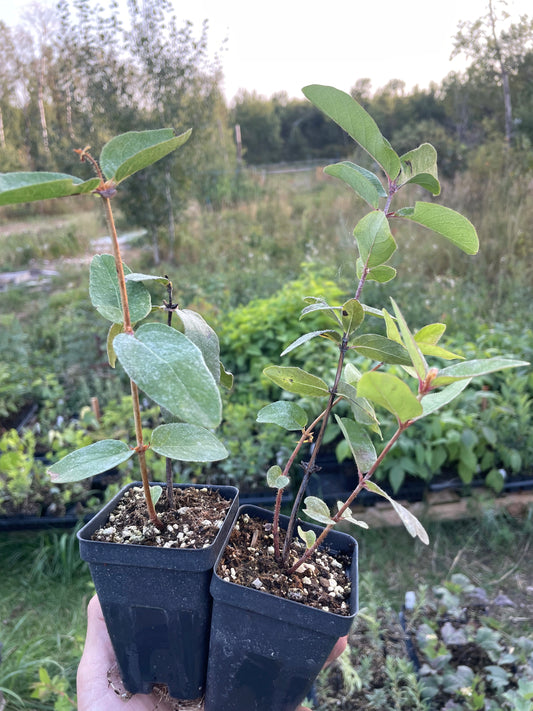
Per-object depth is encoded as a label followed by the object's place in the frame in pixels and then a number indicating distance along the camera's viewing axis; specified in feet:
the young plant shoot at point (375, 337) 0.63
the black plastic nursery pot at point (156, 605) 0.81
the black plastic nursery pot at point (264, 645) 0.78
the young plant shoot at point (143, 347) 0.58
